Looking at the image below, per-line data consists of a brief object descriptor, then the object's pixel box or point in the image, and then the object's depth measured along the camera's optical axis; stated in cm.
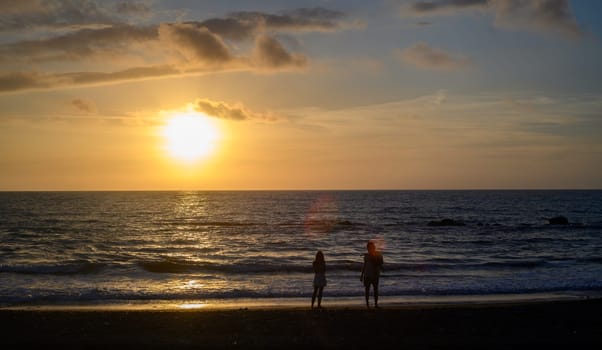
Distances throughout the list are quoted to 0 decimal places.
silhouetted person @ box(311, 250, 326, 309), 1707
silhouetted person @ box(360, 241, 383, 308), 1692
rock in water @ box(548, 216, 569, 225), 6538
